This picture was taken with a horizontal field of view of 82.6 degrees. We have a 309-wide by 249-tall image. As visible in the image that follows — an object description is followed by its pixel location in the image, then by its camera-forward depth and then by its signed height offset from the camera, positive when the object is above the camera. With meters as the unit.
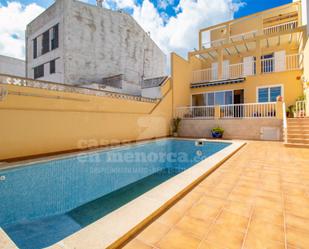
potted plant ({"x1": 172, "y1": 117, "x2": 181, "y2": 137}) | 13.56 -0.01
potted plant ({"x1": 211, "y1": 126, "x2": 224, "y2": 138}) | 11.92 -0.49
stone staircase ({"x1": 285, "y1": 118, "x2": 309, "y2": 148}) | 8.01 -0.37
